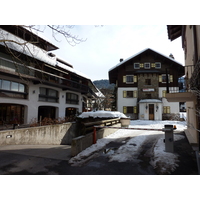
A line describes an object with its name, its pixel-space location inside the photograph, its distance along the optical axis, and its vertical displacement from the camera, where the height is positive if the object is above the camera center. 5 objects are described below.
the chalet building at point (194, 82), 5.46 +1.16
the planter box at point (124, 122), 14.97 -1.36
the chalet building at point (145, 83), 26.91 +5.42
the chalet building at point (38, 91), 13.70 +2.21
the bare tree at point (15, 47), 12.85 +5.86
